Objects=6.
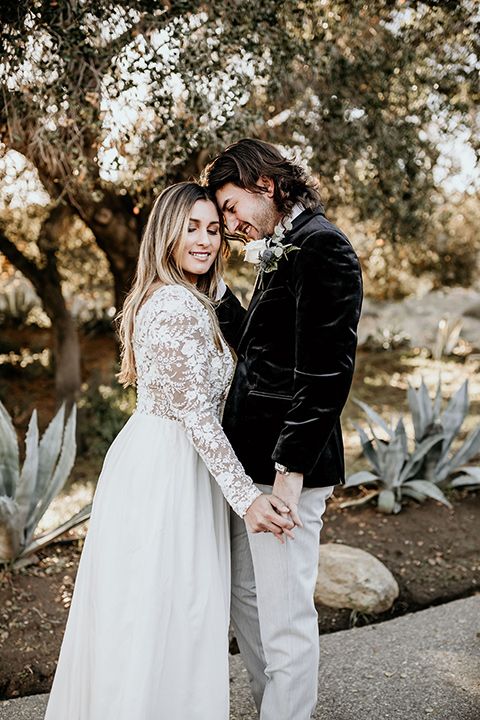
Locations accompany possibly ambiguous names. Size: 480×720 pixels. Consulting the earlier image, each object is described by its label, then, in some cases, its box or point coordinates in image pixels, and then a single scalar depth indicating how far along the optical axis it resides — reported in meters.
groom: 2.17
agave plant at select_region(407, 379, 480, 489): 5.08
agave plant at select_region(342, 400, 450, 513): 4.80
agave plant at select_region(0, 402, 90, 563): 3.79
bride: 2.29
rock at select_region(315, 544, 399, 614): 3.71
